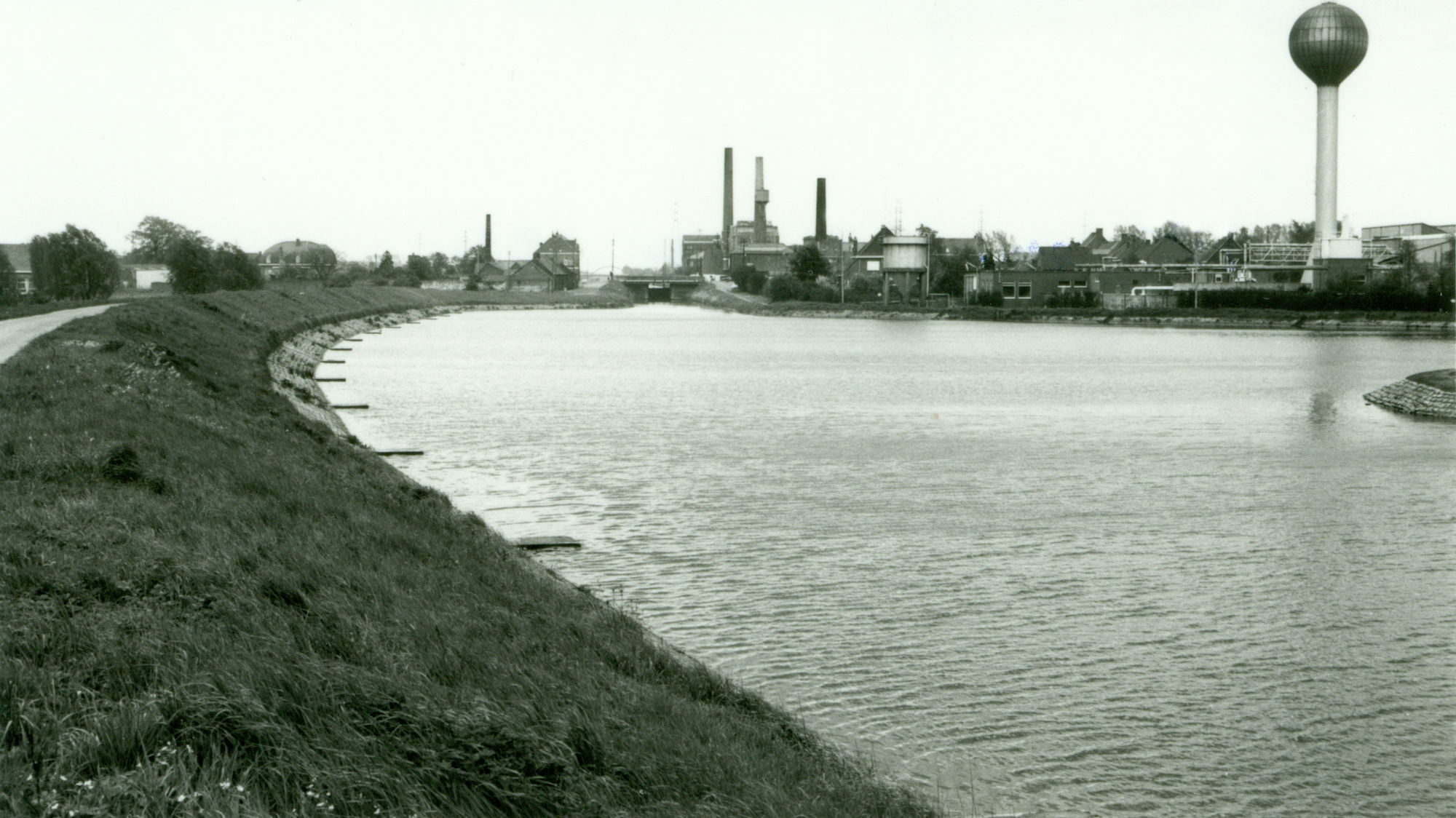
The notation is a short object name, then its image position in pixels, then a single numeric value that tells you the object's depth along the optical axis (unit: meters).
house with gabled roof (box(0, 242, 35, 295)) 132.25
